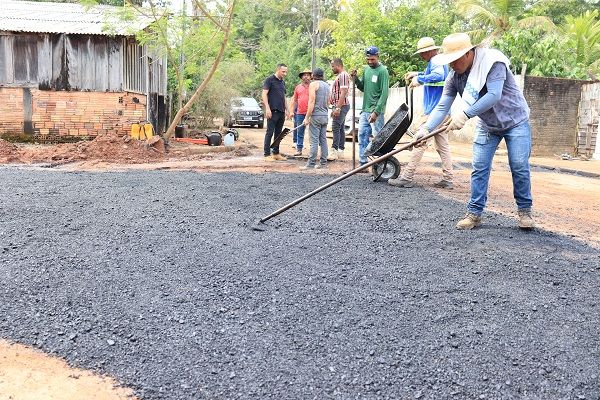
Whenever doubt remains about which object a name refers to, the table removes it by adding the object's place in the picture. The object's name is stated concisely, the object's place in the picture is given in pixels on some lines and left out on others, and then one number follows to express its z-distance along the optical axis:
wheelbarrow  6.49
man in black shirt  9.88
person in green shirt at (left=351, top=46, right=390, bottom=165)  7.77
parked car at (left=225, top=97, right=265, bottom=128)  23.32
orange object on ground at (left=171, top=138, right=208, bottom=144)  14.65
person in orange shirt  10.53
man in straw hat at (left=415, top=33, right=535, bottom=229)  4.39
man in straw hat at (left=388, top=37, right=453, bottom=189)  6.59
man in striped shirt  8.91
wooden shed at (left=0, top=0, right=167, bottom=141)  13.33
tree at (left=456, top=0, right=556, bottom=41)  18.33
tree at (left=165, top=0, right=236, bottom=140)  11.47
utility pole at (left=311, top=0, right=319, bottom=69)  27.52
